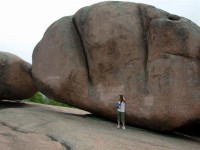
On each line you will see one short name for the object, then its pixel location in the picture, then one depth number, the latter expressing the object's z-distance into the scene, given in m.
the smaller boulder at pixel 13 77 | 10.07
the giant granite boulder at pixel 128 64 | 7.60
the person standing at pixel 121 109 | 7.64
